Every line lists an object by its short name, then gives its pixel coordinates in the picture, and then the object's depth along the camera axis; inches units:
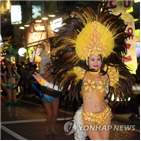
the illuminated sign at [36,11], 928.3
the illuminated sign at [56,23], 760.2
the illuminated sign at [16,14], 1013.2
